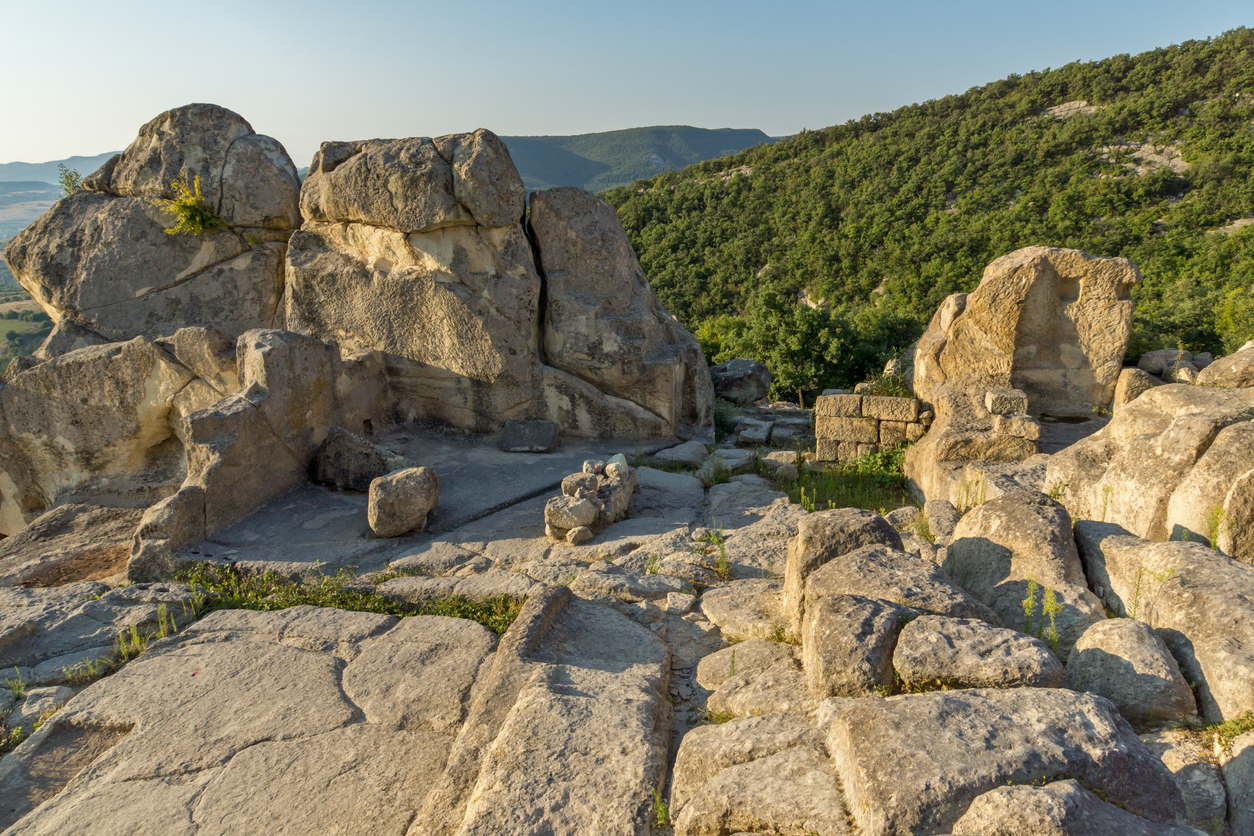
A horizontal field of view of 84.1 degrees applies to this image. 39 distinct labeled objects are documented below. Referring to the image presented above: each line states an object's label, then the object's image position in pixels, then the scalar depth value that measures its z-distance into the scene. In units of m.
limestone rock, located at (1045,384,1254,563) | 3.15
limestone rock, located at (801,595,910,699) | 2.69
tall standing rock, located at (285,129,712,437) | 7.29
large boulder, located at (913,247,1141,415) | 6.20
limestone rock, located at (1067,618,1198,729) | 2.44
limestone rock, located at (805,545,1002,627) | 3.02
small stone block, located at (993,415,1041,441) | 5.75
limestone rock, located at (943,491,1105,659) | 3.09
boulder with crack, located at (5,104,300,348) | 8.05
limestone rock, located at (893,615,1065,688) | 2.52
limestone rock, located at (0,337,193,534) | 6.82
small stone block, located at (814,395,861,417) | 7.00
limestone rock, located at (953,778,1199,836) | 1.75
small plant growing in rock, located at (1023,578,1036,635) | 2.96
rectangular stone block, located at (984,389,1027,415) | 5.94
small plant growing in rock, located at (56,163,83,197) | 8.47
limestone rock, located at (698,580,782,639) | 3.66
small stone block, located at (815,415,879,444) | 6.98
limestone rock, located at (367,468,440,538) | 5.23
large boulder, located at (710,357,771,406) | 12.70
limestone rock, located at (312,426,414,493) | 6.22
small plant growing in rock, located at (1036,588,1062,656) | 2.91
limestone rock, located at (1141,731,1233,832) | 2.05
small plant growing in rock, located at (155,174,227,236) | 7.96
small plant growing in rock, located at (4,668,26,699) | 3.51
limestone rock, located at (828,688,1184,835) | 1.96
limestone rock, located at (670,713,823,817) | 2.47
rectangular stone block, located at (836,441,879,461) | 7.03
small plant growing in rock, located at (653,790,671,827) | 2.37
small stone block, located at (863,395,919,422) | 6.76
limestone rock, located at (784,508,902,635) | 3.58
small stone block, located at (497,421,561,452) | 7.38
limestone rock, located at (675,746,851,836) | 2.11
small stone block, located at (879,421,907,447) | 6.89
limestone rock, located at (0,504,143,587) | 5.54
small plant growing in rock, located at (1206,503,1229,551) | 3.11
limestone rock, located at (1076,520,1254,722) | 2.39
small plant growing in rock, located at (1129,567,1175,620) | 2.99
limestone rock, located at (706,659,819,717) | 2.84
